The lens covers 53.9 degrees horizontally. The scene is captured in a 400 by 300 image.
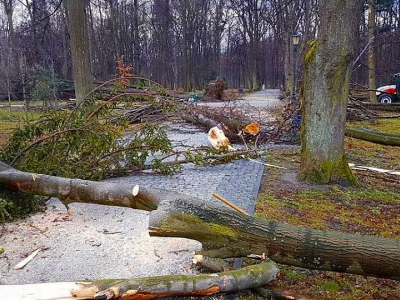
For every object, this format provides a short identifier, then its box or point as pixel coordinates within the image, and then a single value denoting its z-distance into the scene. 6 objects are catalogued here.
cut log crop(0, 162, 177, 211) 3.52
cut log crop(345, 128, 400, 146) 7.49
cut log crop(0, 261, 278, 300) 2.42
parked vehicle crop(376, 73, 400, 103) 20.36
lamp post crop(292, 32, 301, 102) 18.00
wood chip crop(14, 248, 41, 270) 3.27
